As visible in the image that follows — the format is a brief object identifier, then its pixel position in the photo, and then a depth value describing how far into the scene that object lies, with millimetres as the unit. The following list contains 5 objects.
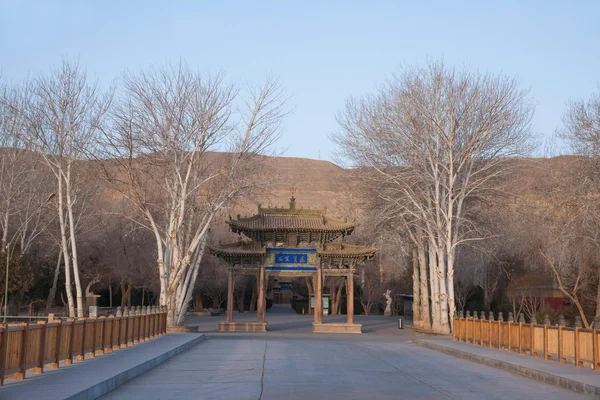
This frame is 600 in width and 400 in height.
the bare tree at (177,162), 37469
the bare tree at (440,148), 37438
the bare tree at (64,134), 37031
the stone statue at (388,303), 77081
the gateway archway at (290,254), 44312
